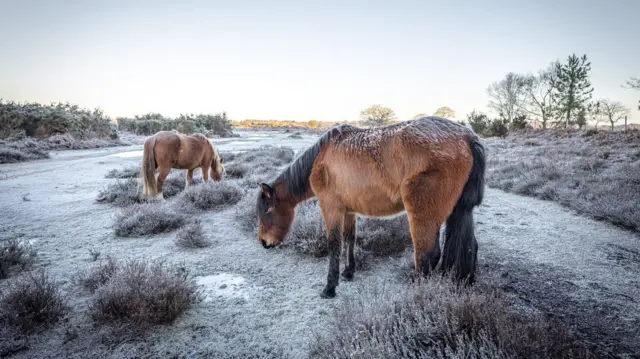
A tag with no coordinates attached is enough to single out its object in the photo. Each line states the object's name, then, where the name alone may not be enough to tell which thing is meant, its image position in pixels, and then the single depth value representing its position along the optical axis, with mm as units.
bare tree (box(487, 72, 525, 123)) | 40219
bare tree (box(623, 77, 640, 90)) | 21756
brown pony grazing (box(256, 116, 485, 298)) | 2703
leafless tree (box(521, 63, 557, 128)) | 37312
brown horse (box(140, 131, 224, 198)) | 7805
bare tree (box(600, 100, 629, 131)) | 34938
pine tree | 34625
